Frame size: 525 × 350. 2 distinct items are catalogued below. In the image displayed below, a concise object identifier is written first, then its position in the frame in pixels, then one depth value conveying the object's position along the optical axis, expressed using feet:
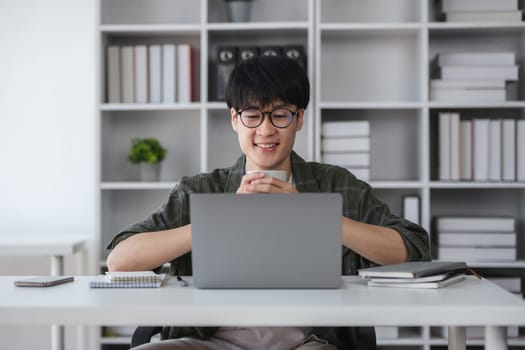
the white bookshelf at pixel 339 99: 11.07
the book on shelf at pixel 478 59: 10.59
